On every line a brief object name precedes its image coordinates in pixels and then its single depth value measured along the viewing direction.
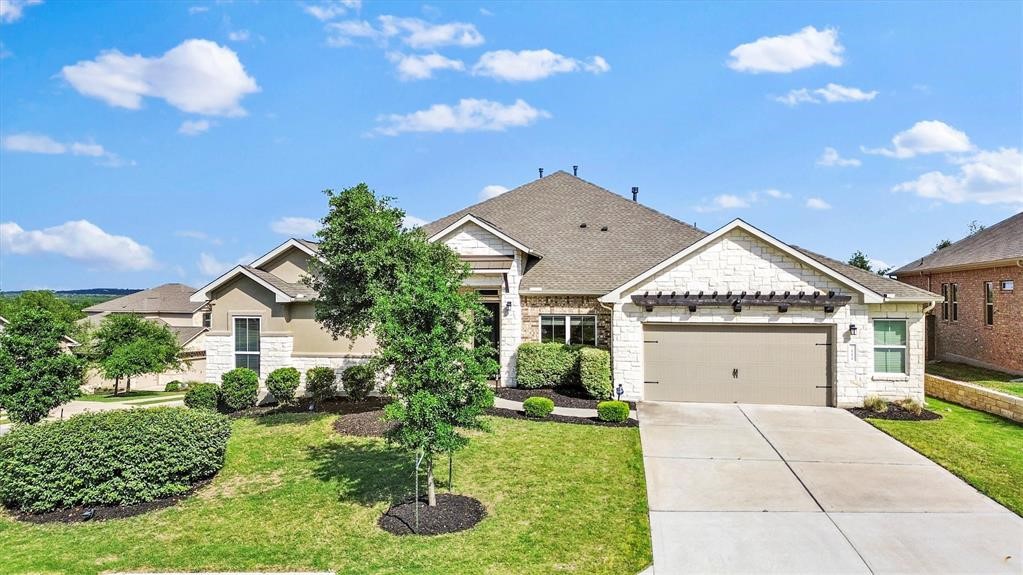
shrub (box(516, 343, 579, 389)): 16.41
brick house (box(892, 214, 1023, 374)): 18.88
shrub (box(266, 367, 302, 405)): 15.47
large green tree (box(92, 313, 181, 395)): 24.73
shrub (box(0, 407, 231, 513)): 8.41
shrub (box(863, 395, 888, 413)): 13.95
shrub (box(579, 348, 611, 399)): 15.26
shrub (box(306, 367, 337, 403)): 15.79
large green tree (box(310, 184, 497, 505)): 7.62
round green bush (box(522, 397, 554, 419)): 13.36
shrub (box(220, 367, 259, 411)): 15.33
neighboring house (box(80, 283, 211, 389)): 38.69
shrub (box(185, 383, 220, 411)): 14.92
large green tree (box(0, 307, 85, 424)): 11.34
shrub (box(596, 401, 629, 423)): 12.81
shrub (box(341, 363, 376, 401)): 15.77
